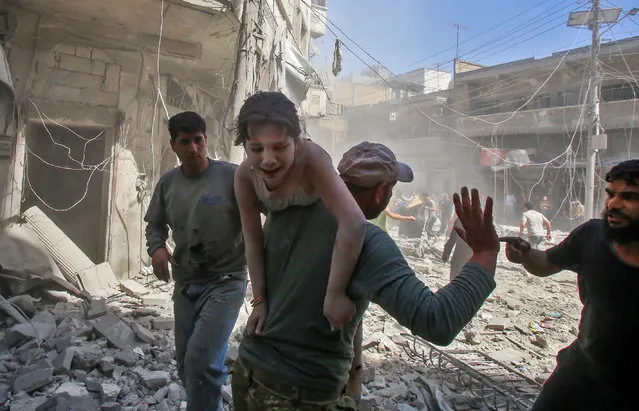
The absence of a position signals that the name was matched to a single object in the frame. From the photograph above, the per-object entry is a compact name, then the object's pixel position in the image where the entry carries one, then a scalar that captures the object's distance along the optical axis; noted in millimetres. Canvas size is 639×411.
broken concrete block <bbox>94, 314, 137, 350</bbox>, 4449
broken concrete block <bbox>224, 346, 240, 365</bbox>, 3919
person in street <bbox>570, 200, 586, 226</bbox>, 19803
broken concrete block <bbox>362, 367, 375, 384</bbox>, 4030
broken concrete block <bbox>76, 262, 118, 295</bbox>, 6418
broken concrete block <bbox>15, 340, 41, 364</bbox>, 4035
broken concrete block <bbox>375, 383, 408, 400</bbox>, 3799
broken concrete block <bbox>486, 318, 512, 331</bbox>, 6195
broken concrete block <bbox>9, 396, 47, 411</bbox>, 3162
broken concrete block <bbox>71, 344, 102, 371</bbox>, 3887
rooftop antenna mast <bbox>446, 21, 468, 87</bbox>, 29502
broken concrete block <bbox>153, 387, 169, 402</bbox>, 3502
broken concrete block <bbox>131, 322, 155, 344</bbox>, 4613
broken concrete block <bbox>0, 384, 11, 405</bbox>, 3312
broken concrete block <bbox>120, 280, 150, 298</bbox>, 6523
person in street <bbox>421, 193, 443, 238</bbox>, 16062
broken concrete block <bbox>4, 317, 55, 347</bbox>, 4273
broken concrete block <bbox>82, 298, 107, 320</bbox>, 5168
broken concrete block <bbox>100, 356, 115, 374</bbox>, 3838
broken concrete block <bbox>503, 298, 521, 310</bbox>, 7579
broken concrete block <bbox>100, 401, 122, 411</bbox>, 3184
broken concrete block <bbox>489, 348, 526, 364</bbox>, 5095
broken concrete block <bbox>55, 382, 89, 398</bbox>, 3293
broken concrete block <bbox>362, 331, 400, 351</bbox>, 4947
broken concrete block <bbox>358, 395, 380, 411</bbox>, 3332
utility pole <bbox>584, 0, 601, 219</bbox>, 15125
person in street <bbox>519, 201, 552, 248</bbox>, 10617
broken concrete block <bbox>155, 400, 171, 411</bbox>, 3352
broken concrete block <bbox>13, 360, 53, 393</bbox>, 3434
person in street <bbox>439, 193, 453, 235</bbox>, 18319
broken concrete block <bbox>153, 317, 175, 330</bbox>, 5117
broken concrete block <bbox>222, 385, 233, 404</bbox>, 3438
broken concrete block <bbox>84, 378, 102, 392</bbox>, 3538
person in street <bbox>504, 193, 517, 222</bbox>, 23484
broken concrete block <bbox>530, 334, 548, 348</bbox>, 5688
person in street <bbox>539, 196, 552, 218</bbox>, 21875
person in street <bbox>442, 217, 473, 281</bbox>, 7472
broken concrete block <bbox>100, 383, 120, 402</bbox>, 3352
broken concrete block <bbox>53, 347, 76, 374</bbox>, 3733
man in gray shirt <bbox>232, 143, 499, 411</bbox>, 1189
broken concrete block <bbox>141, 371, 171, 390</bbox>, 3674
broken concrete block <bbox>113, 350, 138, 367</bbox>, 4066
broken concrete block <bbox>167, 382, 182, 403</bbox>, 3511
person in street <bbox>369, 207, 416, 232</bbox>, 6241
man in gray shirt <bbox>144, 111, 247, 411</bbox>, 2484
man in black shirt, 1922
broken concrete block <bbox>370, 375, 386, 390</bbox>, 3972
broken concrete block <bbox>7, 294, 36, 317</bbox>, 5059
